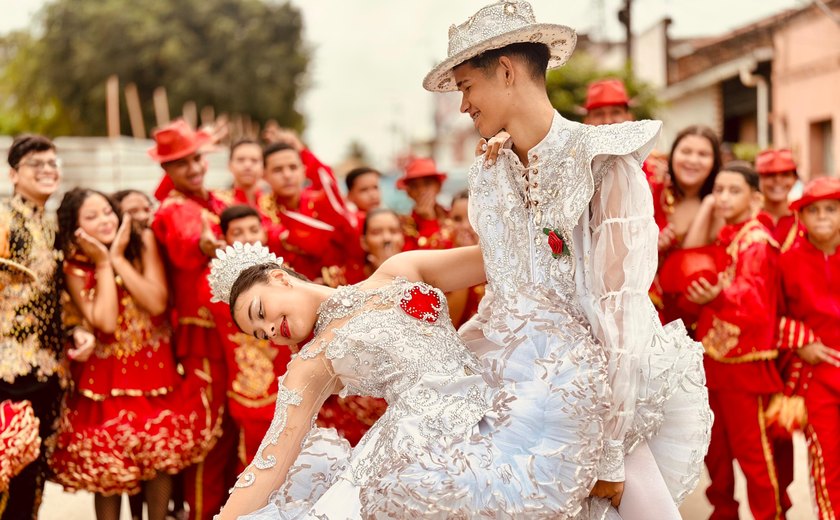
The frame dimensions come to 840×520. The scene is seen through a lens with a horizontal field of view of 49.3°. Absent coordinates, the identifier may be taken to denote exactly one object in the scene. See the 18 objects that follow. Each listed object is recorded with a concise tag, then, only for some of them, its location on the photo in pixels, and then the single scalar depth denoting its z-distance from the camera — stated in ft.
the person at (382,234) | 15.72
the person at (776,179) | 16.65
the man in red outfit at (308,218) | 16.03
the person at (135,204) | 16.19
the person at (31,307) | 13.20
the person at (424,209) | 17.01
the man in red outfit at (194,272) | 15.01
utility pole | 44.42
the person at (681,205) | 14.78
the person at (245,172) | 17.56
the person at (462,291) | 13.97
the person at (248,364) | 14.90
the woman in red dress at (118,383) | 13.98
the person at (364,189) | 18.74
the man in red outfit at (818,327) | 13.64
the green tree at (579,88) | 47.29
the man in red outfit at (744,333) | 14.25
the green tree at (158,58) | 99.25
